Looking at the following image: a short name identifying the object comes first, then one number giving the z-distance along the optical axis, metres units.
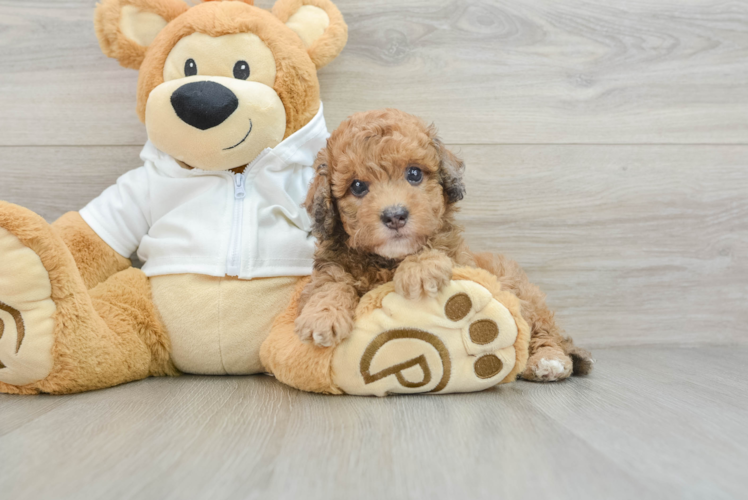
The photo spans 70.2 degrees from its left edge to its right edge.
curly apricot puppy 0.95
